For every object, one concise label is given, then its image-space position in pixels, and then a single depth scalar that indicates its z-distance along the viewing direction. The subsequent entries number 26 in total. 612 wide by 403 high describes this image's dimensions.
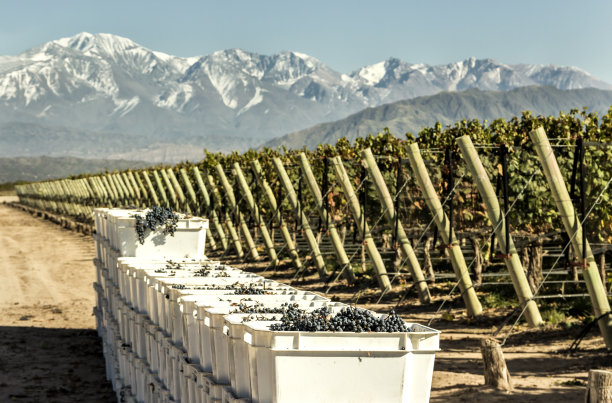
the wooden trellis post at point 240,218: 27.88
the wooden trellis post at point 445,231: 15.14
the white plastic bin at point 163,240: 14.16
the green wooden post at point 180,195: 34.42
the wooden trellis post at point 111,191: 48.66
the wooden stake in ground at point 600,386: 6.46
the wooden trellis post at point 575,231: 11.97
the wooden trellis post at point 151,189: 37.91
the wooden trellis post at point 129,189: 44.25
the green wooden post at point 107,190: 49.66
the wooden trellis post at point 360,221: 18.69
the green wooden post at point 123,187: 45.28
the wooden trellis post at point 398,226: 17.31
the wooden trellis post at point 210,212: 31.03
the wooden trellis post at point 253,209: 25.88
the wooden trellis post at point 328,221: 20.64
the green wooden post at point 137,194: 42.41
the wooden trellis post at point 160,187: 36.08
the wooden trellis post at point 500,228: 13.61
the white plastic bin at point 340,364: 5.87
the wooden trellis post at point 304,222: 22.03
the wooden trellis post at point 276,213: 24.64
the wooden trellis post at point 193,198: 33.09
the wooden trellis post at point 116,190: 47.38
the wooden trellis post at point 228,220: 29.61
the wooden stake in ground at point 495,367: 10.17
